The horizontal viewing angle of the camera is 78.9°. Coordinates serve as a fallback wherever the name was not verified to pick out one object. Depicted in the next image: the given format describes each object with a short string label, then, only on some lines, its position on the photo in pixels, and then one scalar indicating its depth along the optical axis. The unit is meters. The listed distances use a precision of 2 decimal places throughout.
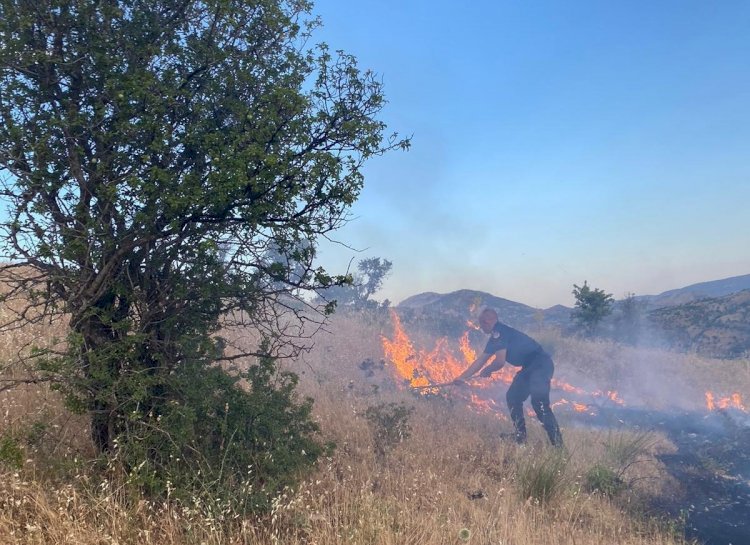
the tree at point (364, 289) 23.16
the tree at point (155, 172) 3.65
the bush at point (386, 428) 6.42
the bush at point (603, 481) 6.20
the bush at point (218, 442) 3.70
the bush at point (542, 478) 5.41
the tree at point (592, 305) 21.41
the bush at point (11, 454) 3.32
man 8.36
